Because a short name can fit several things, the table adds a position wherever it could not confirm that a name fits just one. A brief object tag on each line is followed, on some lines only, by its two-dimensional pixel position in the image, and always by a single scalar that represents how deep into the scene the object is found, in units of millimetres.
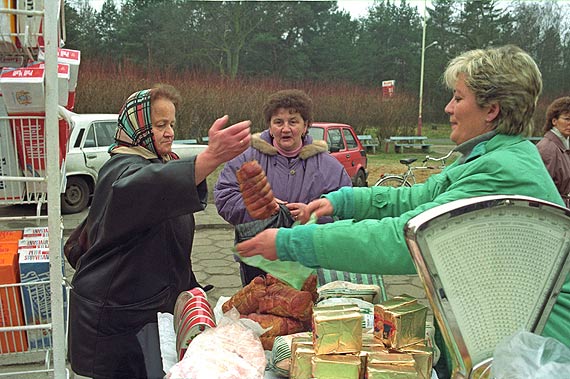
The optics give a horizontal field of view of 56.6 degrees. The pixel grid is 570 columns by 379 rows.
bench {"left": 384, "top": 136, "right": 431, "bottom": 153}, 22641
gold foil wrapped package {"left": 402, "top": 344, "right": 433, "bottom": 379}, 1345
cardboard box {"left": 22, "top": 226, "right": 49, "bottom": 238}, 2209
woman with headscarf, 1596
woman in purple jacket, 3107
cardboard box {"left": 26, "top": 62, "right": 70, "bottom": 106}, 1855
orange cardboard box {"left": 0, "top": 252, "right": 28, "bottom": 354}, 1945
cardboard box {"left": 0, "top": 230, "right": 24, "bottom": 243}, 2191
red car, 11234
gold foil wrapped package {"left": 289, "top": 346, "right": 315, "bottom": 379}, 1318
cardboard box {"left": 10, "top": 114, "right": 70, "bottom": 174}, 1828
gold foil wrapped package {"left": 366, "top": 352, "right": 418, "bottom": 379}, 1259
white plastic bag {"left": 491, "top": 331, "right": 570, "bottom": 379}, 1095
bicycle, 9886
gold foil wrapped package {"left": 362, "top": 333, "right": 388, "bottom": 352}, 1390
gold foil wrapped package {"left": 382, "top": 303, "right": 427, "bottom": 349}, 1369
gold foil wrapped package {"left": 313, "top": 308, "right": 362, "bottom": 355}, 1297
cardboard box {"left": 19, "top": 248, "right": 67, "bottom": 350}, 1962
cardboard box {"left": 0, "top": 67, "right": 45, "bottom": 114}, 1668
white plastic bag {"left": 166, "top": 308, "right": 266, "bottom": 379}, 1211
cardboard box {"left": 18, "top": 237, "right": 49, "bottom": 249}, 2092
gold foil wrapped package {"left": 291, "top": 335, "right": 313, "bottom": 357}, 1369
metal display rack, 1641
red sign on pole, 25891
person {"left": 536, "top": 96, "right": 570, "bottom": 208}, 4832
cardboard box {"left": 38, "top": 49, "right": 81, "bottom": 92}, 2020
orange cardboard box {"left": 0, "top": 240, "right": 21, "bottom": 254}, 2046
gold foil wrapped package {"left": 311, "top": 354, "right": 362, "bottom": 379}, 1267
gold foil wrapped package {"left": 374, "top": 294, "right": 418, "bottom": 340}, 1423
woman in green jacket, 1317
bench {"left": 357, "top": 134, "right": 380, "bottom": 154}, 21906
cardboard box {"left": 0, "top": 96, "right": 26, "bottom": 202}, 1854
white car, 8922
